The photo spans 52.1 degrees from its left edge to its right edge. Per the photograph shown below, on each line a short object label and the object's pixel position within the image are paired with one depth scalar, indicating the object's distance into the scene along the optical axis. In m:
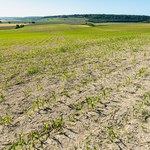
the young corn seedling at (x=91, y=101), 5.61
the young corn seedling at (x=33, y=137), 4.09
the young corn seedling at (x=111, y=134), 4.11
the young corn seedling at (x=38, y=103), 5.66
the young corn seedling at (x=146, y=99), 5.60
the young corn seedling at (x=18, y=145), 3.97
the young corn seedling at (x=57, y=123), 4.61
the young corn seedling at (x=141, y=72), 8.43
